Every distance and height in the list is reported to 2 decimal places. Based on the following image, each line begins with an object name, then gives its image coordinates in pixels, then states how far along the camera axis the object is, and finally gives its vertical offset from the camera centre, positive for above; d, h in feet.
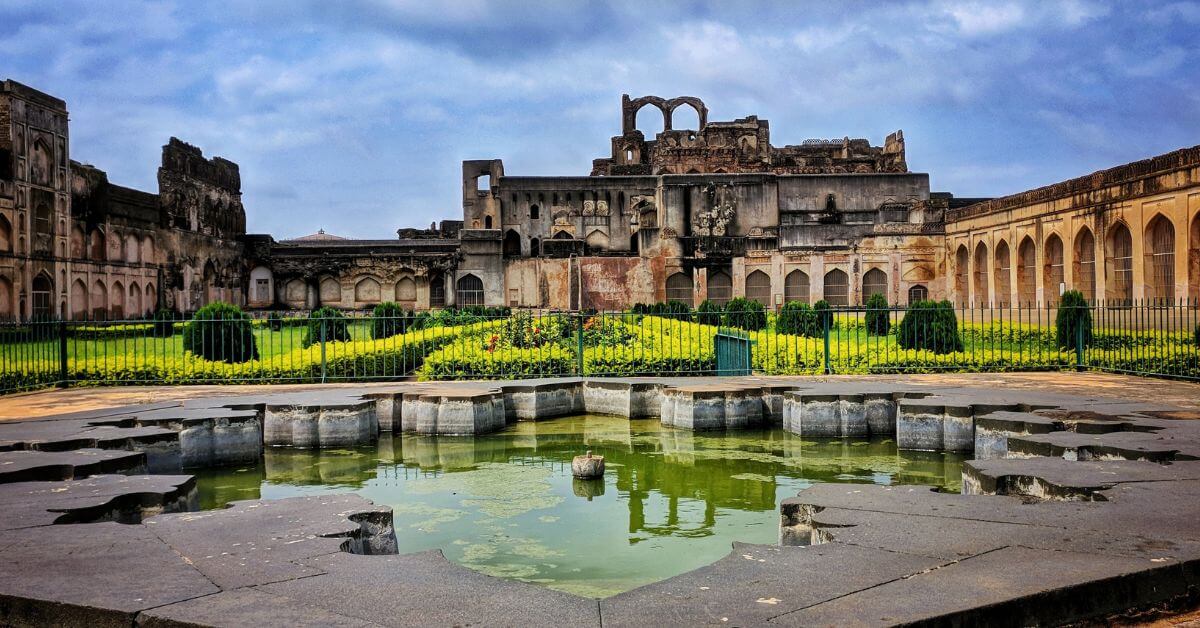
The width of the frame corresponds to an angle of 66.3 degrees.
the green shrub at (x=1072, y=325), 43.37 -0.87
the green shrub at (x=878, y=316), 64.61 -0.31
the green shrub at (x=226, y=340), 50.80 -0.70
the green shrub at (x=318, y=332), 50.48 -0.51
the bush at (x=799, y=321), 59.88 -0.48
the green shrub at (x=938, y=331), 50.42 -1.15
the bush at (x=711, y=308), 75.36 +0.82
